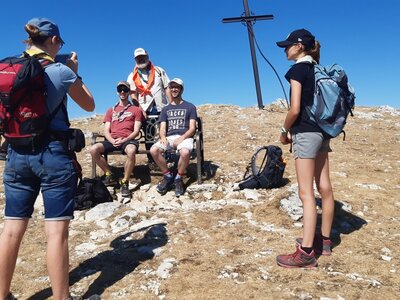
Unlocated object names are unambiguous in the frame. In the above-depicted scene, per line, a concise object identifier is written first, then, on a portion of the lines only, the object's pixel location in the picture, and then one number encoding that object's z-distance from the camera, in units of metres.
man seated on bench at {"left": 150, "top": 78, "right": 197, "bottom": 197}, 6.90
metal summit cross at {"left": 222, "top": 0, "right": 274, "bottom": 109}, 18.08
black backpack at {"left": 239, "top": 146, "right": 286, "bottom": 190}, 6.78
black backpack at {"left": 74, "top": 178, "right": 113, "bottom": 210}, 6.35
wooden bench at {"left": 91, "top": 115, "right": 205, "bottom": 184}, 7.26
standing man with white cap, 8.09
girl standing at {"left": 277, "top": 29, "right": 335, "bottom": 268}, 3.91
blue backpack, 3.93
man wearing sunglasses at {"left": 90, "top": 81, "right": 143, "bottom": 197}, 7.07
